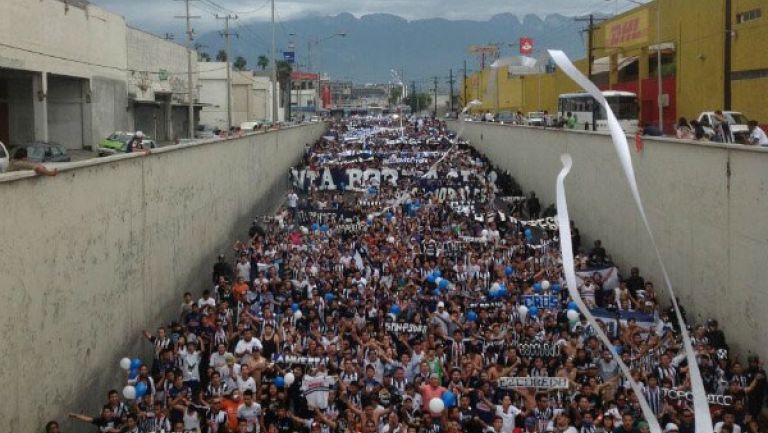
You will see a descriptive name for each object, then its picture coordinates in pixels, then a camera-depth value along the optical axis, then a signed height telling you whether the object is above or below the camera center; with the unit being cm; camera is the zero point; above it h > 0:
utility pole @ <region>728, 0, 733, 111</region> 2908 +218
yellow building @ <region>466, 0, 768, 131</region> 3466 +316
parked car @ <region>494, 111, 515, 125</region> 6640 +95
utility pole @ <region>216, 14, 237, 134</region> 6796 +677
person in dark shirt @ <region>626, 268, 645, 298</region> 1903 -285
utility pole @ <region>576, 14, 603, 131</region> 5563 +508
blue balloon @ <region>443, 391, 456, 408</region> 1176 -304
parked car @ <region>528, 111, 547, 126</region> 5199 +89
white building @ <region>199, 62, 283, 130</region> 8794 +352
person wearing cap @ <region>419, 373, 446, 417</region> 1180 -297
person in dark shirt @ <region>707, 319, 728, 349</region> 1506 -303
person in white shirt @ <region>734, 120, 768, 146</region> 1944 -12
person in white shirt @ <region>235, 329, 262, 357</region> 1343 -275
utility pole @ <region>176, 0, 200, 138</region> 5203 +446
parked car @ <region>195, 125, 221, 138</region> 6184 +25
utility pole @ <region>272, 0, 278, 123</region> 4918 +304
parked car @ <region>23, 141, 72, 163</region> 2698 -47
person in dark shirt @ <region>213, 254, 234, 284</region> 2020 -270
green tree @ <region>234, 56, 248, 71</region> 14338 +998
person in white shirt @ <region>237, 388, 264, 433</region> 1161 -313
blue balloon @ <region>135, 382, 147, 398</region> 1229 -302
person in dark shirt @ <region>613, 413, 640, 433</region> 1066 -305
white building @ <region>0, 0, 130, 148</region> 3719 +253
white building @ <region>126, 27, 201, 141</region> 5627 +291
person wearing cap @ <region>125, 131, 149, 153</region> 2900 -13
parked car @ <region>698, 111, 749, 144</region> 2122 +12
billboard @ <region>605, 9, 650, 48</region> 5103 +519
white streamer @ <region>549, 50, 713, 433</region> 541 -19
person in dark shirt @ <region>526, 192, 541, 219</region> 3047 -226
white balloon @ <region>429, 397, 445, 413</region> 1146 -302
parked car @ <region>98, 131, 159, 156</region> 3506 -30
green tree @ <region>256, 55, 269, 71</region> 16450 +1147
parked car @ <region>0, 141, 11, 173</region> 1773 -42
